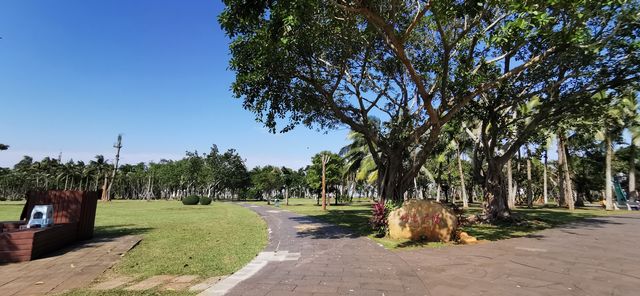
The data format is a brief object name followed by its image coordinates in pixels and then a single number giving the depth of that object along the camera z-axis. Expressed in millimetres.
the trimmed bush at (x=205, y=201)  44891
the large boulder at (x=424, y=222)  11711
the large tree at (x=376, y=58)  9000
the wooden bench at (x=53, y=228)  8281
